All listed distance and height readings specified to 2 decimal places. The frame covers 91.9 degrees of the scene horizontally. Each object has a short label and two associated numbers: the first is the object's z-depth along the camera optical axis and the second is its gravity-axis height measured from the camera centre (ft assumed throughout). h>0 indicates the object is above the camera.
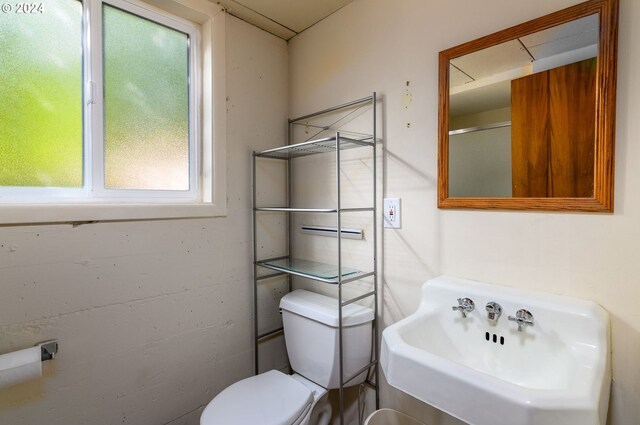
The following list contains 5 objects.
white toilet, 3.93 -2.59
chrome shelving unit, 4.43 -0.66
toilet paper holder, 3.58 -1.69
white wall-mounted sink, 2.18 -1.37
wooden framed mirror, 2.98 +1.00
